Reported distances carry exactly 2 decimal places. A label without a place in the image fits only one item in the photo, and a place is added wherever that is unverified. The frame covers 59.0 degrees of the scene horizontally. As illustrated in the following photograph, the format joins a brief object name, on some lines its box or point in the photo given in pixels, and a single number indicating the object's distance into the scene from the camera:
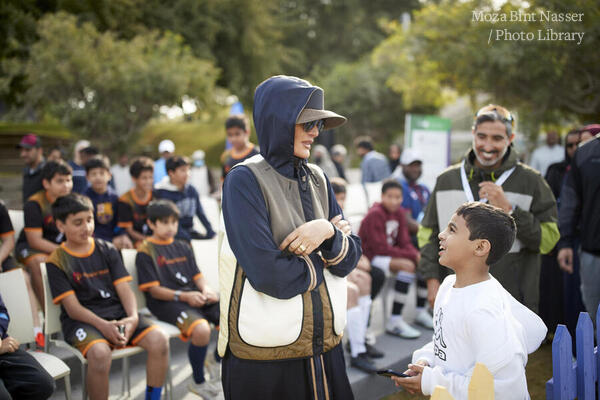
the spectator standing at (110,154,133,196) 10.99
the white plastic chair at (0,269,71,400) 3.43
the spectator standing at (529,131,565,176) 9.02
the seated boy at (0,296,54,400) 2.91
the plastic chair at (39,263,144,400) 3.47
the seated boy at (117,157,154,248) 5.22
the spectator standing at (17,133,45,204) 6.05
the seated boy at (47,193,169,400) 3.35
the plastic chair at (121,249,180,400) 4.11
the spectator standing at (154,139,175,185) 7.96
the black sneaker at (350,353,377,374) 4.19
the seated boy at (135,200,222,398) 3.92
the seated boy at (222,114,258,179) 5.28
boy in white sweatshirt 1.95
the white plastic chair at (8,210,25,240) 4.98
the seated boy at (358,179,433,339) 5.21
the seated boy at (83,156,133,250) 5.16
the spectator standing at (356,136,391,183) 8.73
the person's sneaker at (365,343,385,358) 4.51
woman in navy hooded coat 1.98
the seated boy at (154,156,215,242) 5.39
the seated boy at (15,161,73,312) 4.45
